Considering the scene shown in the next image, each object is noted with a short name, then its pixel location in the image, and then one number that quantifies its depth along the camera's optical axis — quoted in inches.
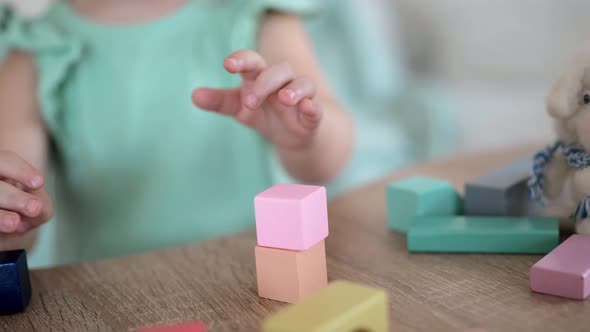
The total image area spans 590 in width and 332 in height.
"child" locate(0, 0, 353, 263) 39.3
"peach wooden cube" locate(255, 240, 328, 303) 25.0
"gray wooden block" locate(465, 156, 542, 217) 28.6
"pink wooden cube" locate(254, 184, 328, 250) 24.7
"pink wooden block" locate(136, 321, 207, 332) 23.1
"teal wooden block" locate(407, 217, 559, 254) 27.0
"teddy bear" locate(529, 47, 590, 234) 26.5
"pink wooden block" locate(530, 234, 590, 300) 24.3
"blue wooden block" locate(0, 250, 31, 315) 25.7
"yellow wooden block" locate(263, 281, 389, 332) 21.7
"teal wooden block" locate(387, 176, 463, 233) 29.1
